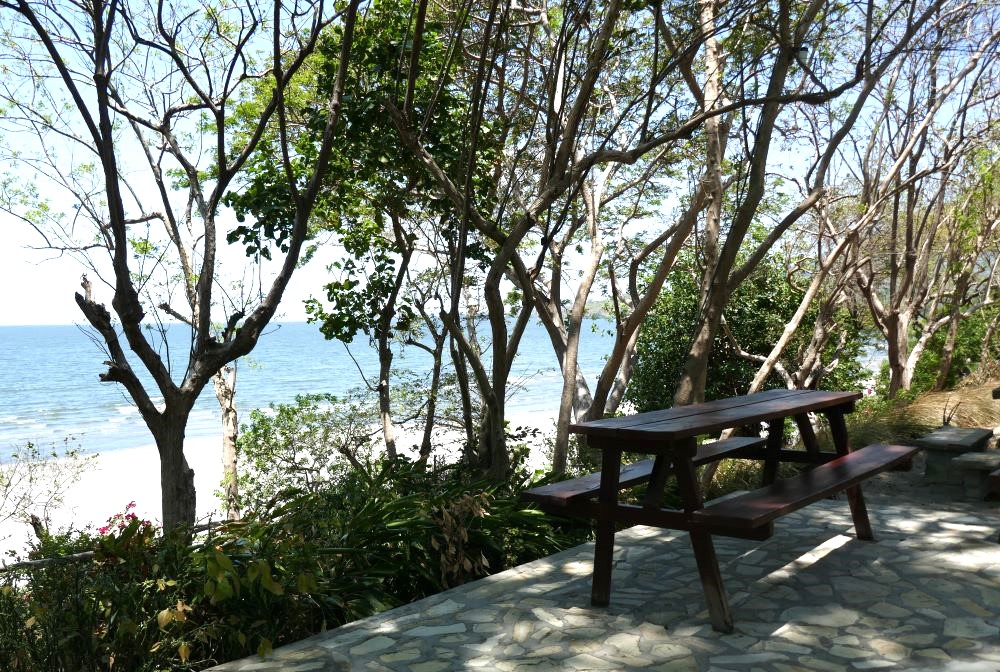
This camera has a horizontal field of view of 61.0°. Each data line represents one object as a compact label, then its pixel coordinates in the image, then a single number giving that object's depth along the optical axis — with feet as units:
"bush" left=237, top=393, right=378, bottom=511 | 30.63
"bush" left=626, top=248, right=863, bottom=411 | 43.19
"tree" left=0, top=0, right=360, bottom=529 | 17.74
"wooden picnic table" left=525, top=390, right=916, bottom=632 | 13.58
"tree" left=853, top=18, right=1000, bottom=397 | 34.01
